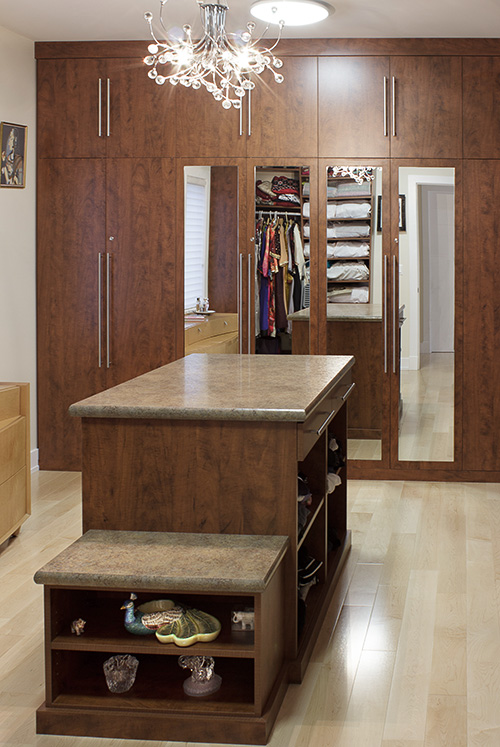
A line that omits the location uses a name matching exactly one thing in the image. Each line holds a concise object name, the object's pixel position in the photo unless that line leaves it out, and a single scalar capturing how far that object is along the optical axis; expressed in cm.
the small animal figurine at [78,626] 242
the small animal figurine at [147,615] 242
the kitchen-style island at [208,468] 261
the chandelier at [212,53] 334
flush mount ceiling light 431
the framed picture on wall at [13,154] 488
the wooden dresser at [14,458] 402
